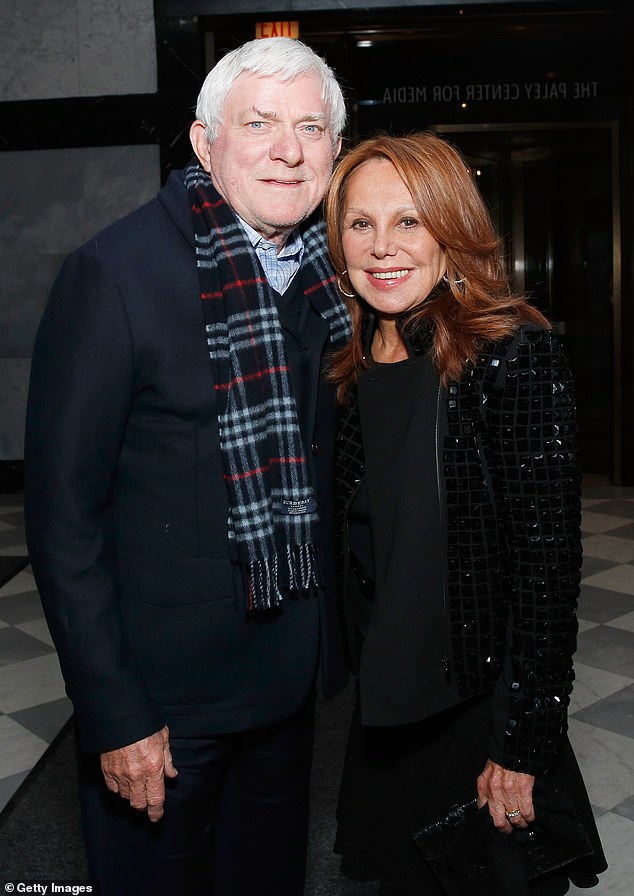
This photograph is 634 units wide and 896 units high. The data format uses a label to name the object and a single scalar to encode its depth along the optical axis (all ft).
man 4.93
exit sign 23.38
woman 5.48
